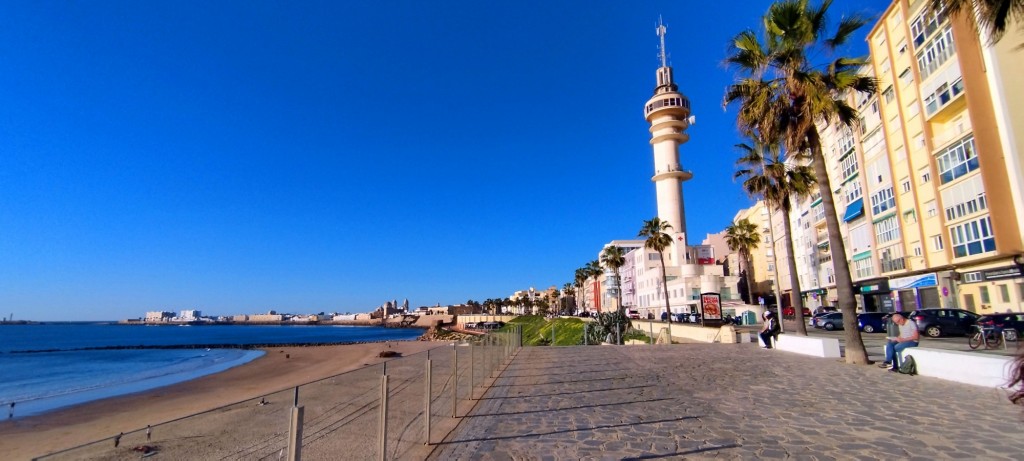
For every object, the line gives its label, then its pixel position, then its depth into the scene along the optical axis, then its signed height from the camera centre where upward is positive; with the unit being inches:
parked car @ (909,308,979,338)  882.8 -60.3
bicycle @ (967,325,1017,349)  611.8 -63.8
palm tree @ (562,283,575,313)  5091.0 +161.5
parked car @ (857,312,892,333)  1105.4 -68.6
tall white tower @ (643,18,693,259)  3435.0 +1145.2
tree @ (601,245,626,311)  2746.1 +252.5
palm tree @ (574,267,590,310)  3810.3 +220.3
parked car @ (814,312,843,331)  1191.6 -66.7
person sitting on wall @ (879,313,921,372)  450.0 -46.0
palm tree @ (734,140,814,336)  953.5 +223.4
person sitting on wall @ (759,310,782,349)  764.6 -53.3
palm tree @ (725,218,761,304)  2303.2 +274.9
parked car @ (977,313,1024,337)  748.3 -55.9
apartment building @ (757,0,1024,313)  1069.8 +295.3
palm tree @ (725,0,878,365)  537.3 +227.8
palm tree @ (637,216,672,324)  2058.3 +278.8
